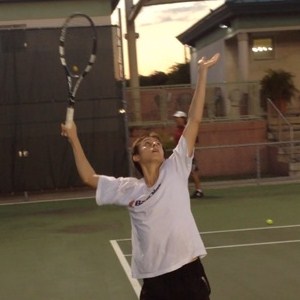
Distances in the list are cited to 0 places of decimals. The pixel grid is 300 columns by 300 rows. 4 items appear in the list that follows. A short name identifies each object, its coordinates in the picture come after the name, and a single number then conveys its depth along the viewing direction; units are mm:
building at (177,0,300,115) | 24969
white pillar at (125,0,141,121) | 24781
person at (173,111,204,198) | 14281
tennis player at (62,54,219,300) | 4285
